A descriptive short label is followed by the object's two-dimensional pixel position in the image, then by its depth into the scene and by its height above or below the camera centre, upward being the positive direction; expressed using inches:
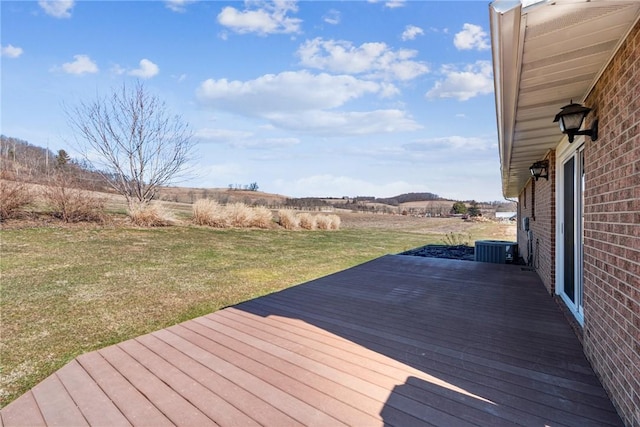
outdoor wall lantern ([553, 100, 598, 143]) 93.3 +27.5
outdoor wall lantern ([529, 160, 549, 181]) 196.9 +26.9
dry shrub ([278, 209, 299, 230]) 603.8 -15.5
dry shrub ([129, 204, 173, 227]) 438.3 -5.4
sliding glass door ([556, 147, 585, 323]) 127.7 -9.3
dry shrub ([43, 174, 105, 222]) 376.8 +13.0
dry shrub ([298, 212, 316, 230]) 630.5 -21.3
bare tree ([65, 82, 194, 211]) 461.4 +111.6
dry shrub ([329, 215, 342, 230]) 662.5 -21.5
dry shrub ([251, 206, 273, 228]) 564.8 -11.0
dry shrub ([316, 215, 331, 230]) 645.9 -21.0
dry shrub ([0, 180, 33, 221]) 341.4 +15.8
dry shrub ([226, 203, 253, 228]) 542.3 -5.3
